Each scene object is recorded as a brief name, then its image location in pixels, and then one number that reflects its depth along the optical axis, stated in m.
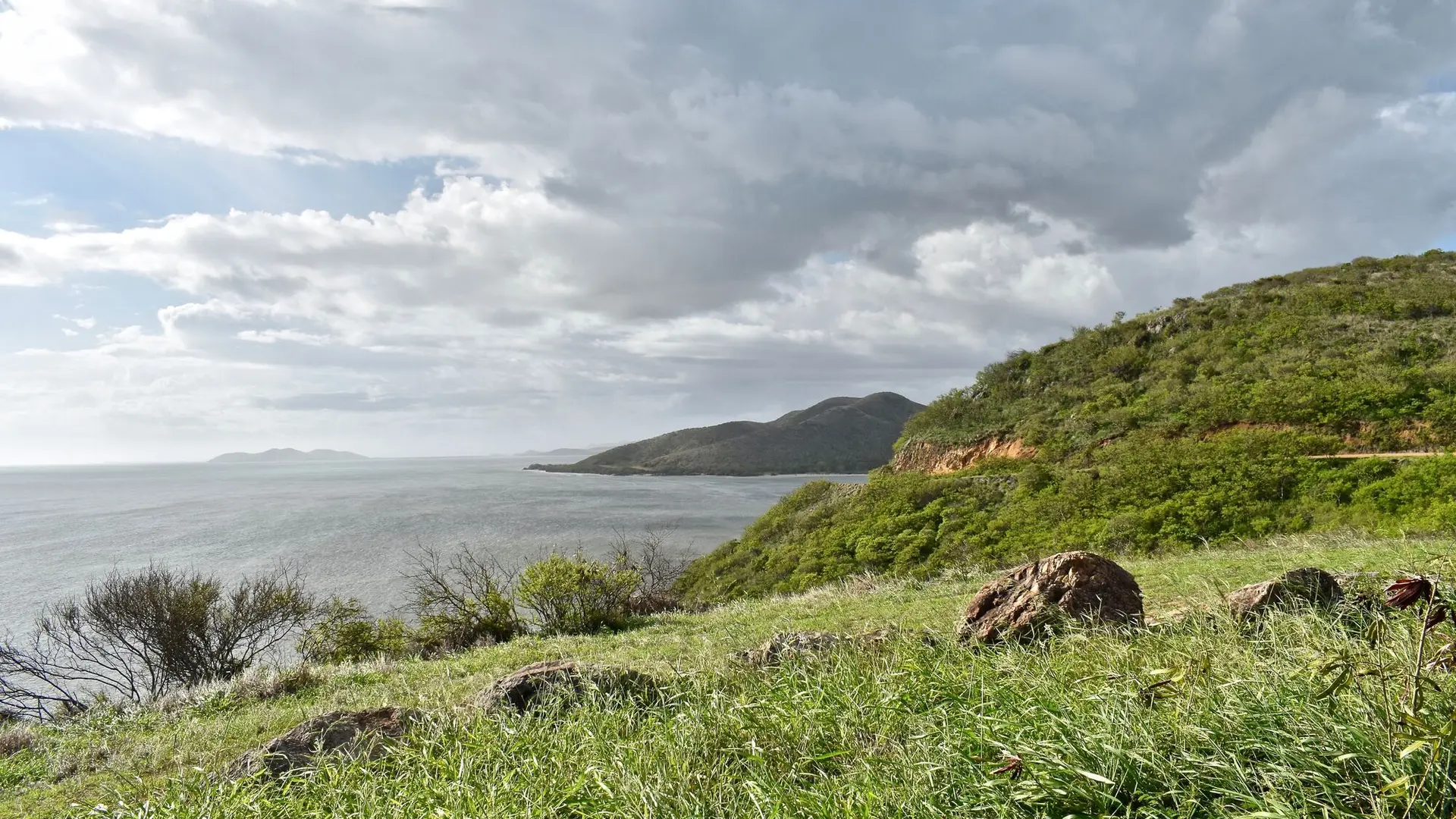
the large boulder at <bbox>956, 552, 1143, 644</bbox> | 6.01
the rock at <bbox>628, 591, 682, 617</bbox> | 23.72
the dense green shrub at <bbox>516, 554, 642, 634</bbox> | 18.84
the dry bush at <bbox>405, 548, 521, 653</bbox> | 18.11
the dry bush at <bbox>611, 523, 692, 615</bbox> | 24.77
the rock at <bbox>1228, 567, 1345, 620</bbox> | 5.38
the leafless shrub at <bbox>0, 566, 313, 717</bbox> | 18.42
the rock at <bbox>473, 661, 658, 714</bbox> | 5.80
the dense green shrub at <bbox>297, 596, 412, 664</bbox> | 18.28
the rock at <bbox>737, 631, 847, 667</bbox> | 6.29
